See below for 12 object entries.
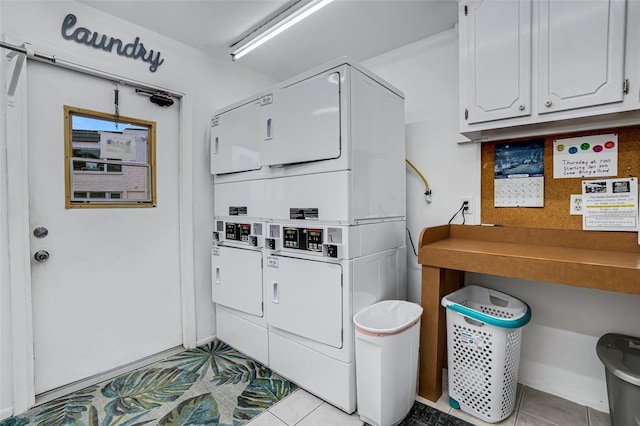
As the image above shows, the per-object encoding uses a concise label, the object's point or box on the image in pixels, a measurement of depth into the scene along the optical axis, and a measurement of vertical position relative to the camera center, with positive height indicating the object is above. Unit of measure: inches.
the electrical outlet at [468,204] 91.5 +0.5
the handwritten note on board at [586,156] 71.6 +11.9
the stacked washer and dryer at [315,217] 72.6 -2.9
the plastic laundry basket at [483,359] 67.6 -35.9
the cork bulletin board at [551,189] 69.6 +4.2
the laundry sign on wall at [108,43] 80.4 +47.8
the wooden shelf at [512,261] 56.9 -11.6
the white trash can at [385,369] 65.4 -36.8
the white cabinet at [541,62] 59.1 +31.2
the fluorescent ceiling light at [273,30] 78.0 +52.8
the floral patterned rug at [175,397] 72.4 -50.4
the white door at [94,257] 79.4 -14.8
